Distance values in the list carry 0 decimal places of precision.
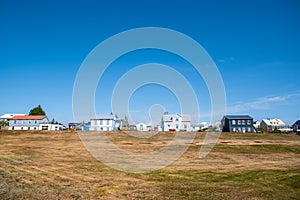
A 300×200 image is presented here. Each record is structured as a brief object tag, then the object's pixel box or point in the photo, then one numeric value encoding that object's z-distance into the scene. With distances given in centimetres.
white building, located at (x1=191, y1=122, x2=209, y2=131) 8149
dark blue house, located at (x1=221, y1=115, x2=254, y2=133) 7462
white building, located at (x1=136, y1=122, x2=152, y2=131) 8626
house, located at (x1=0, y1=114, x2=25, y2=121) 10588
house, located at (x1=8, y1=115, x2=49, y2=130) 6975
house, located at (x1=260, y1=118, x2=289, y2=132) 10044
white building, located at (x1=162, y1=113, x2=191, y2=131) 7556
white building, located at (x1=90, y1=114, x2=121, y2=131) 7181
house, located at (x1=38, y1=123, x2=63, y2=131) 7025
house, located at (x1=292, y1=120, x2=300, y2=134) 8610
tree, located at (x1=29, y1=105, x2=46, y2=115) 8556
